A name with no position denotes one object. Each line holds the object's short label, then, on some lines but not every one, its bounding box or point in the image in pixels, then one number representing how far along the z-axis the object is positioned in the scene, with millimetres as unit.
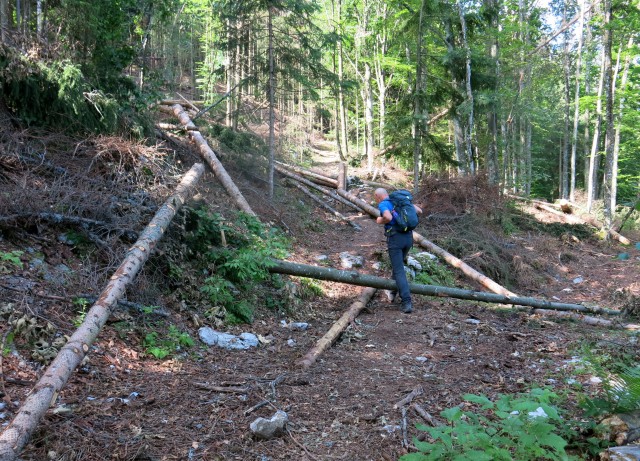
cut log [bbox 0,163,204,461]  2826
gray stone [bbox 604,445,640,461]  2975
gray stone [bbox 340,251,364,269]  10383
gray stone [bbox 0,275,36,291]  4641
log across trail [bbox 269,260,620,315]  7605
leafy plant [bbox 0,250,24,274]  4879
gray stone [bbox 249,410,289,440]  3562
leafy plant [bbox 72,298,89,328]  4598
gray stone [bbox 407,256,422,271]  10388
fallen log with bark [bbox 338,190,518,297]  9632
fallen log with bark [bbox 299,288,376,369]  5318
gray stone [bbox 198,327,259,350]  5594
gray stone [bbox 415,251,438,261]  11094
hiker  7680
